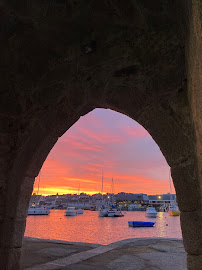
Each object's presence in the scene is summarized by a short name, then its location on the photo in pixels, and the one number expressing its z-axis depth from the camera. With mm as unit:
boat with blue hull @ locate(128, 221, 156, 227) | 22388
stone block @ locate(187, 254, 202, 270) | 1726
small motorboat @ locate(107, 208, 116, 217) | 46688
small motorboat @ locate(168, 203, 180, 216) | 53338
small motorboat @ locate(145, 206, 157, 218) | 46384
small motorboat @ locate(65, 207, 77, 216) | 52094
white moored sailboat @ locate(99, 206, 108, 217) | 47259
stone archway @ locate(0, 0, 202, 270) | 1978
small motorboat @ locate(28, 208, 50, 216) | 50500
